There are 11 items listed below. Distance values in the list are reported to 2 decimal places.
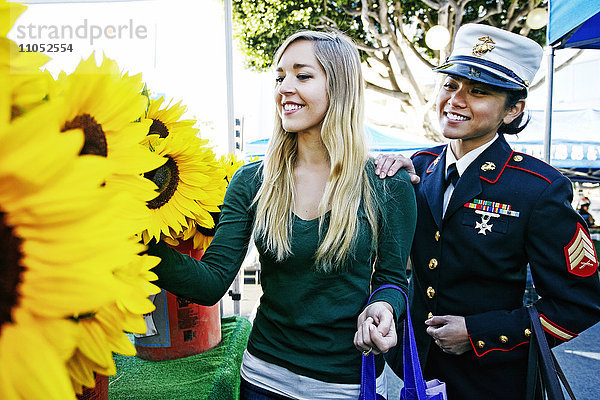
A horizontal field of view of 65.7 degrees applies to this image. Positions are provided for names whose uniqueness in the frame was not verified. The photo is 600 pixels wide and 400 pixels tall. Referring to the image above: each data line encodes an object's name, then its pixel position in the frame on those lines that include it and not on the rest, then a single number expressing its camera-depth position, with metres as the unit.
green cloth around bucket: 1.22
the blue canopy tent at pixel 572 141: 6.87
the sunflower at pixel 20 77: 0.35
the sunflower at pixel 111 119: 0.42
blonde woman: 1.21
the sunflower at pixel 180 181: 0.91
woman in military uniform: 1.31
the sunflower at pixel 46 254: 0.28
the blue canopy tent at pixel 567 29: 2.00
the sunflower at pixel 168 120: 0.94
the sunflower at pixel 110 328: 0.43
